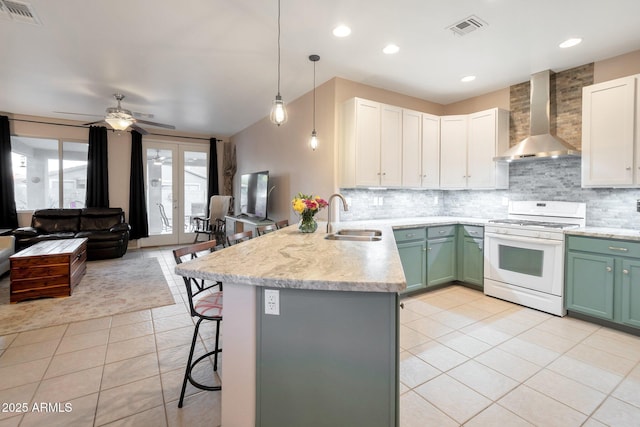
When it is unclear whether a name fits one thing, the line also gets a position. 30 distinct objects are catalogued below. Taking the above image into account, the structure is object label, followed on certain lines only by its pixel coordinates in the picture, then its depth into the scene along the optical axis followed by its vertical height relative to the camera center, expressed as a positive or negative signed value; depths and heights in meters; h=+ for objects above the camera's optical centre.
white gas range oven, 3.19 -0.48
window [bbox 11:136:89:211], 6.06 +0.75
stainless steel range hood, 3.47 +0.97
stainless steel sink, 2.66 -0.24
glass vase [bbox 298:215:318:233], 2.86 -0.13
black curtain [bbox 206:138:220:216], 7.92 +1.12
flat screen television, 5.37 +0.30
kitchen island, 1.31 -0.61
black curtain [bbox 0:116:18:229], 5.70 +0.54
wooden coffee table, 3.51 -0.78
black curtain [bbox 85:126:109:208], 6.52 +0.88
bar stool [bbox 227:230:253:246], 2.48 -0.24
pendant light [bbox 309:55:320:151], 3.36 +1.55
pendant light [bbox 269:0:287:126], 2.55 +0.84
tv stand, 5.25 -0.24
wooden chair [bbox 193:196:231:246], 6.99 -0.16
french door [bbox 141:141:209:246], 7.41 +0.52
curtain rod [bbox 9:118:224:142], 5.95 +1.76
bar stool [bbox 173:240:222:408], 1.83 -0.63
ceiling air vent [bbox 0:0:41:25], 2.49 +1.69
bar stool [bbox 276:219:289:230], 3.66 -0.18
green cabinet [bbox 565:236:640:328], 2.73 -0.64
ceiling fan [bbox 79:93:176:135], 4.52 +1.39
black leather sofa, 5.37 -0.40
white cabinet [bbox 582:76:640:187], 2.94 +0.81
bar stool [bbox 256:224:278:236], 3.22 -0.21
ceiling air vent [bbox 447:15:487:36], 2.67 +1.70
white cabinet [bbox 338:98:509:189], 3.77 +0.87
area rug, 3.10 -1.11
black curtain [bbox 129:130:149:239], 6.98 +0.41
